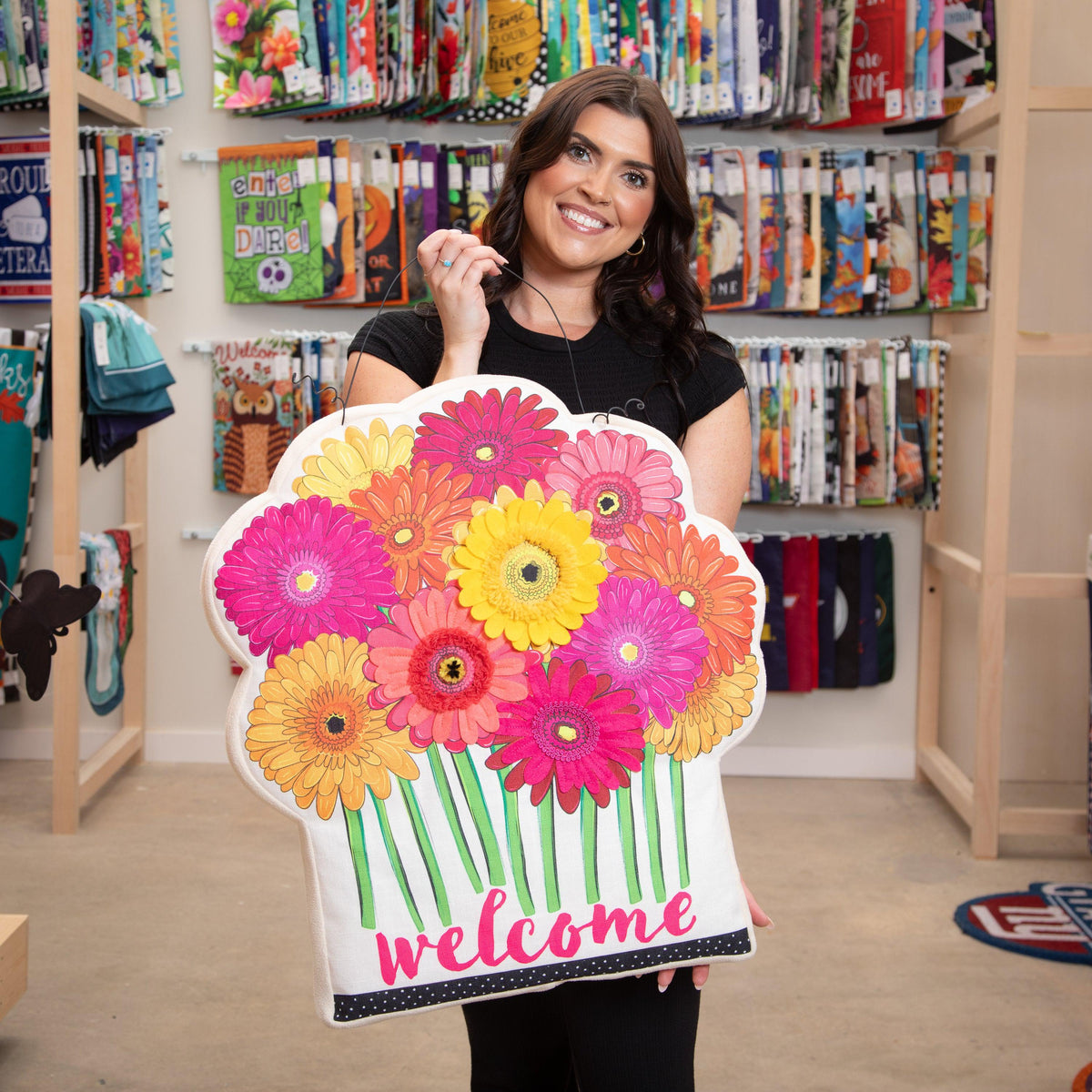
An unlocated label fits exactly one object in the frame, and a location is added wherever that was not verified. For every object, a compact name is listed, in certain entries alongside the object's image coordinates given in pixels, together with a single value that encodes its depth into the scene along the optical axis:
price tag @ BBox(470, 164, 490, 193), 3.49
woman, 1.38
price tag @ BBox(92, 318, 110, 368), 3.11
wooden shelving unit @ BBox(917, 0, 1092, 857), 3.04
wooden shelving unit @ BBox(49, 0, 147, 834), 3.01
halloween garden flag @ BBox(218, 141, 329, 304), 3.52
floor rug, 2.68
